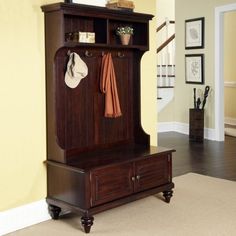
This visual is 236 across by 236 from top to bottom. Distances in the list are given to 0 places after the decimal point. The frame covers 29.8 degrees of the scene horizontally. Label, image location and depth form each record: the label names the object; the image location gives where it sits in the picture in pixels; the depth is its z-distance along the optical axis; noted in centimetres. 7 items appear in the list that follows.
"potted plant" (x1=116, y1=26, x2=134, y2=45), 394
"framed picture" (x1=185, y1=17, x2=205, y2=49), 759
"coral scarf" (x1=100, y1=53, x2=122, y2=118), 389
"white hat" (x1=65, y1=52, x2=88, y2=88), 361
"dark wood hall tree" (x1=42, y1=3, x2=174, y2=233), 342
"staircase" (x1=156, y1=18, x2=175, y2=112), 859
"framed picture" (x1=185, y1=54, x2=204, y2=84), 766
